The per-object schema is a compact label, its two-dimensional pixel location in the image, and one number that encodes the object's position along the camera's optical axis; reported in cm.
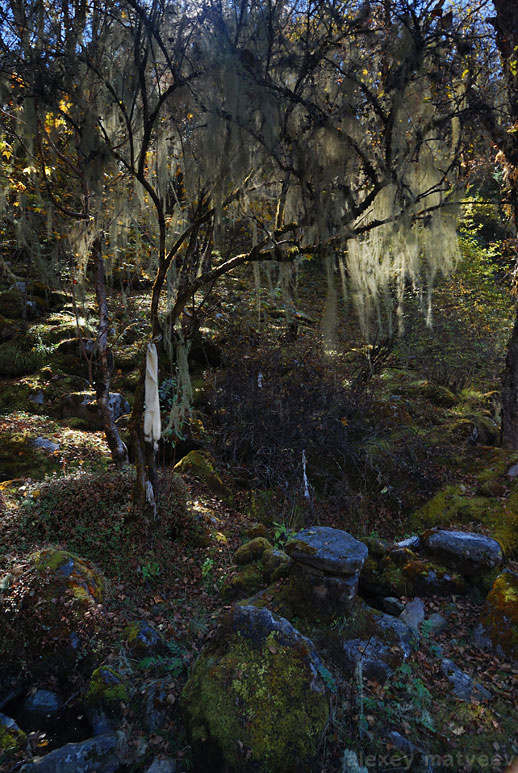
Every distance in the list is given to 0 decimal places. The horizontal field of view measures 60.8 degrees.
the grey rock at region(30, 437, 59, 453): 593
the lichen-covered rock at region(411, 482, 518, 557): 497
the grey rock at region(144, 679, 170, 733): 281
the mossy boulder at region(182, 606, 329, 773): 250
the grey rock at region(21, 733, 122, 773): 247
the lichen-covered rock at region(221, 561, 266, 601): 416
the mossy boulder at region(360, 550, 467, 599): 423
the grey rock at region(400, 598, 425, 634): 382
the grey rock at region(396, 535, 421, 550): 480
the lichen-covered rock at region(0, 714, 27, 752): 255
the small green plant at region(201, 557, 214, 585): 438
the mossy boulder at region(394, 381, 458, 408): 870
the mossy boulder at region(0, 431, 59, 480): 555
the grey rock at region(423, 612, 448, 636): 372
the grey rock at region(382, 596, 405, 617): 400
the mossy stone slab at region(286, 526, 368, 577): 358
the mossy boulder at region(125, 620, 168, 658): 333
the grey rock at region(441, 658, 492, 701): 307
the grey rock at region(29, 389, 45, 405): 732
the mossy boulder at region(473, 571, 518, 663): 345
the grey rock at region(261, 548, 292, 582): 418
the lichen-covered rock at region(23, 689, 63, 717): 292
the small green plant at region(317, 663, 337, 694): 301
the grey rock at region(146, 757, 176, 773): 251
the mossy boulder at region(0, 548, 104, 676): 315
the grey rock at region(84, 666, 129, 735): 282
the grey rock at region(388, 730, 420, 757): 267
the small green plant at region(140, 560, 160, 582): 418
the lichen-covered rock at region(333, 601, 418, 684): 324
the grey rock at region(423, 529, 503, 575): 425
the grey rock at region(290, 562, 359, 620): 360
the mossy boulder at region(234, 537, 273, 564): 455
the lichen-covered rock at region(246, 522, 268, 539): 514
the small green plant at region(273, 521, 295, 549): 507
